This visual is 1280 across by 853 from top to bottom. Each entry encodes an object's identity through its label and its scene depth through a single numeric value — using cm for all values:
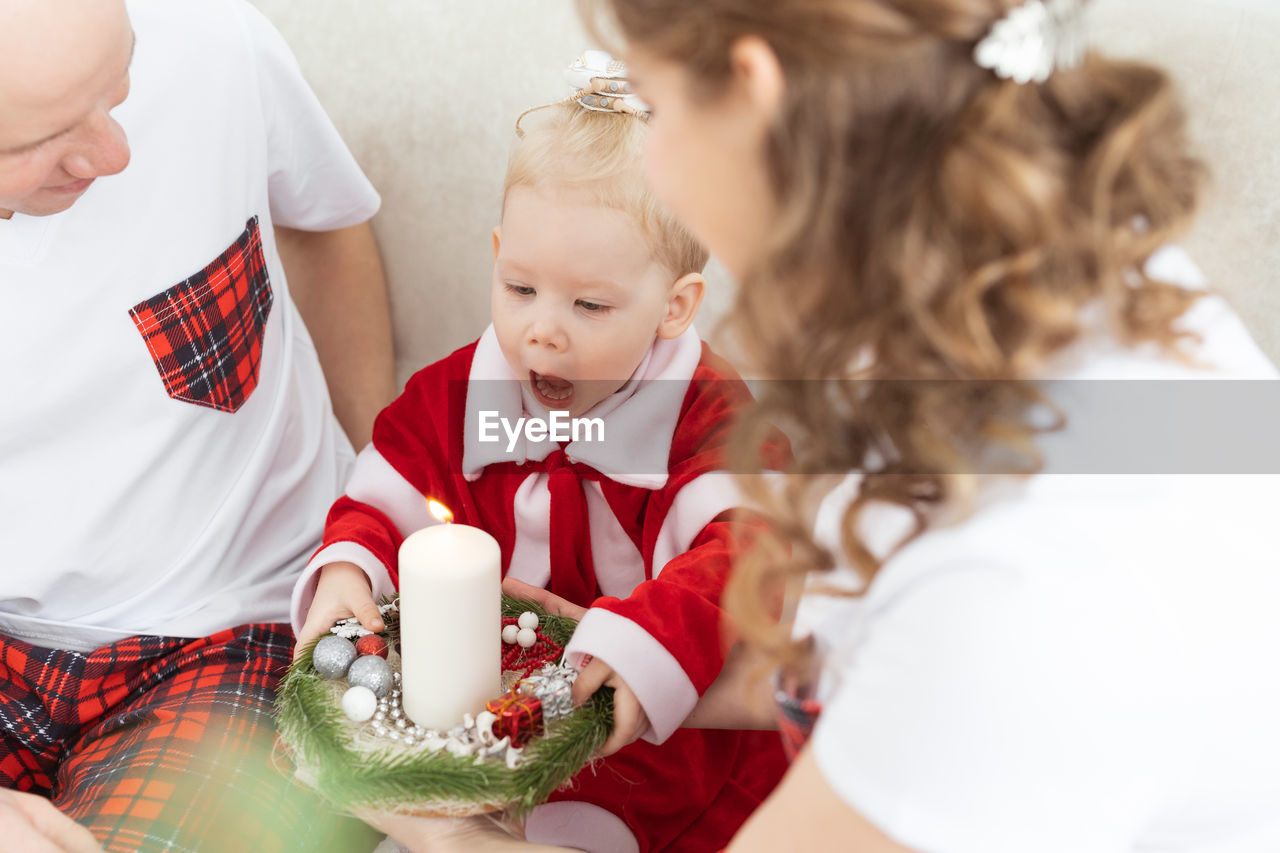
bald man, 104
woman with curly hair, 55
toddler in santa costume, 104
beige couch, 104
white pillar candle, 81
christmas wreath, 79
